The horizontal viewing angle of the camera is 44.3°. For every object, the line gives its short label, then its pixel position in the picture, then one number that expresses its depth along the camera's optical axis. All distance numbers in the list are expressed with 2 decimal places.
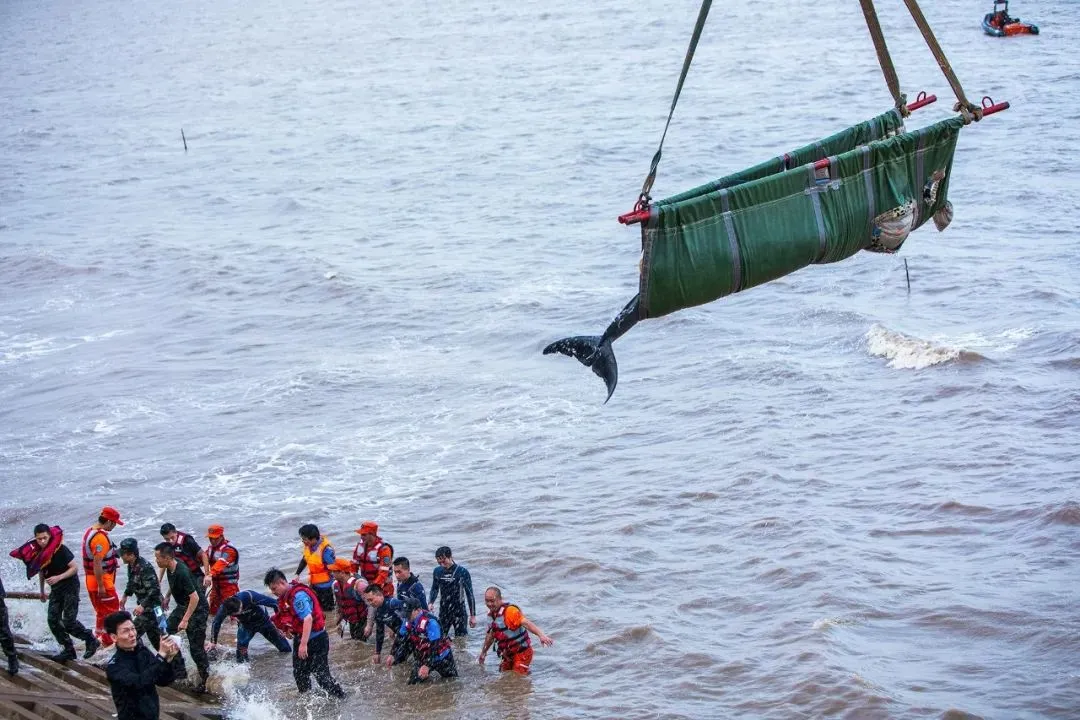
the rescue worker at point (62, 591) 11.99
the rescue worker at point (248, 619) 12.35
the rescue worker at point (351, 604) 13.45
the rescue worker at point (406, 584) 12.71
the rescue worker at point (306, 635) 11.48
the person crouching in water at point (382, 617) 12.66
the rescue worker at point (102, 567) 12.12
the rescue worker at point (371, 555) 13.47
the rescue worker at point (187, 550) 12.48
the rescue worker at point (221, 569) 13.09
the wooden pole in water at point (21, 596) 12.68
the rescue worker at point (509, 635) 12.55
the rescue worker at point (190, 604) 11.62
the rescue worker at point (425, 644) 12.41
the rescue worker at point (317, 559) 12.57
